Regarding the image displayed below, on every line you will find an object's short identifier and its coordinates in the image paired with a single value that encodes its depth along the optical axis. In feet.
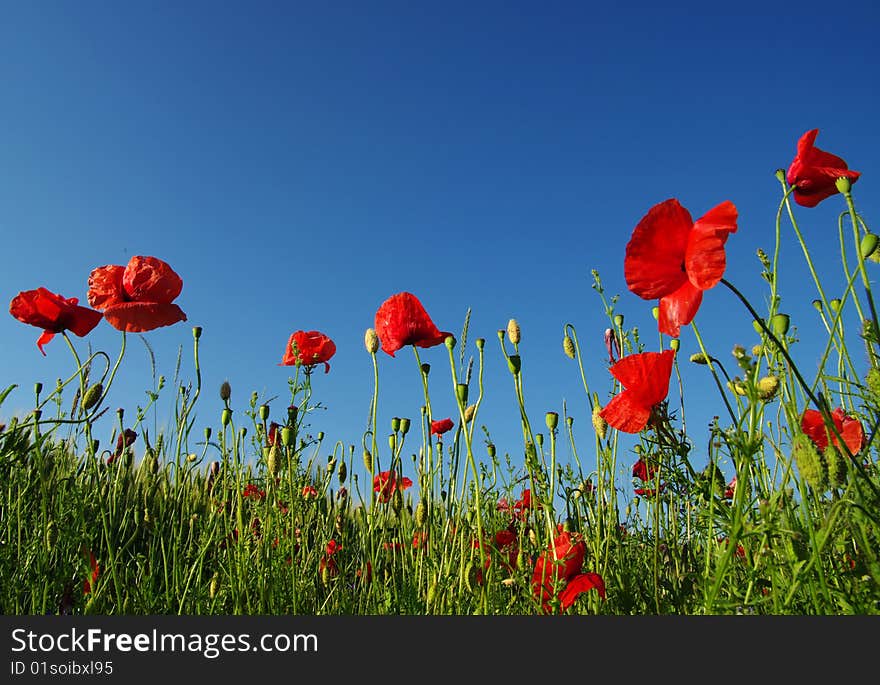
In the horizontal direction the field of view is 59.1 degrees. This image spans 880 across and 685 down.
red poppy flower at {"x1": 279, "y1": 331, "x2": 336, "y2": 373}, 2.42
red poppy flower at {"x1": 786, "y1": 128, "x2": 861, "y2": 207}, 1.70
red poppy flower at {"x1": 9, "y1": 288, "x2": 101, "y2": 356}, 2.28
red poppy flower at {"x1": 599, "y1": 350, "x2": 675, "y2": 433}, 1.67
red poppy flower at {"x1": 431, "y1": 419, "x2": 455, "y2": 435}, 2.67
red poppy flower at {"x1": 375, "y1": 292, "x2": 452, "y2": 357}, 2.27
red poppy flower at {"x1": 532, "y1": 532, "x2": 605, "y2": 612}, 1.76
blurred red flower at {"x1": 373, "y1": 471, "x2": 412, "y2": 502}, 2.49
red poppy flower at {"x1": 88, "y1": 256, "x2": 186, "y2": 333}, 2.22
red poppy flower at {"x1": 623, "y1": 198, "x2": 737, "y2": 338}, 1.48
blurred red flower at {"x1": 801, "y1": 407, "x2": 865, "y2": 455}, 1.65
